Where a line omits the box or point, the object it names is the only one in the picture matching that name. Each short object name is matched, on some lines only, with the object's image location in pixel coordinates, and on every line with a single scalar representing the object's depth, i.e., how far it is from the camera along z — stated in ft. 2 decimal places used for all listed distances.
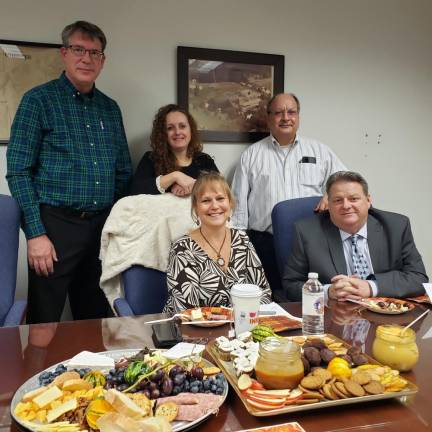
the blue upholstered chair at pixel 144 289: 6.47
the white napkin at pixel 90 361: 3.51
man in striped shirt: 9.43
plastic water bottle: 4.38
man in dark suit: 6.45
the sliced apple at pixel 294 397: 3.01
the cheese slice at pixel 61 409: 2.80
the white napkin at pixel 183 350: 3.66
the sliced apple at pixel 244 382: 3.19
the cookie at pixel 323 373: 3.20
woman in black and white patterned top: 5.81
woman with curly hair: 8.34
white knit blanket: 6.68
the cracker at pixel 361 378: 3.15
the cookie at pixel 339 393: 3.03
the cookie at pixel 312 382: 3.10
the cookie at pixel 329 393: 3.05
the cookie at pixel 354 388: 3.05
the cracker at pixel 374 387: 3.07
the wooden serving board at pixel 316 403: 2.92
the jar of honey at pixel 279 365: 3.14
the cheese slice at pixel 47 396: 2.90
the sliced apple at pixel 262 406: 2.96
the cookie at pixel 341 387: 3.05
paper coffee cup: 4.17
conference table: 2.90
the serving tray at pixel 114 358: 2.79
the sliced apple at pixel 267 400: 2.99
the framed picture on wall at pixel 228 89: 9.65
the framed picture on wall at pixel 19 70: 8.44
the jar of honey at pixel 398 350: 3.57
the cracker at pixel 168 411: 2.83
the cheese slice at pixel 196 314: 4.74
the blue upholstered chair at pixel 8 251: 6.02
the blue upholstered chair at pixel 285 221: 7.33
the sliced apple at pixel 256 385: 3.19
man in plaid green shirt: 7.26
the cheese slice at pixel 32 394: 2.97
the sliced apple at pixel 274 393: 3.07
